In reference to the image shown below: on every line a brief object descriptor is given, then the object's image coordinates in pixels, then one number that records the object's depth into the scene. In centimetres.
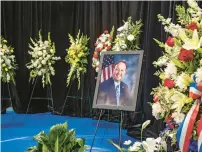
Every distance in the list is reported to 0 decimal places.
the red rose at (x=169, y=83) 165
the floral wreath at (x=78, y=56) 585
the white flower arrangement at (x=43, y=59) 620
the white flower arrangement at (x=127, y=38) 448
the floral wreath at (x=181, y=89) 152
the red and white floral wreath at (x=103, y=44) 496
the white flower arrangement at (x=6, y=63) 595
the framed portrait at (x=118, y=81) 271
